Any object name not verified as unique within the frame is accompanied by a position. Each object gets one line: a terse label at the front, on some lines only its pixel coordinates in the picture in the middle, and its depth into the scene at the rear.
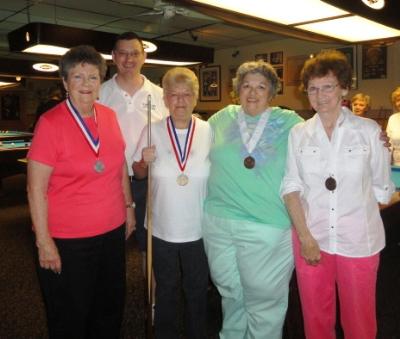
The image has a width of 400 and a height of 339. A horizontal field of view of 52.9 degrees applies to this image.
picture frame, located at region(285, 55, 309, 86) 8.34
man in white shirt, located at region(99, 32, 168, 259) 2.53
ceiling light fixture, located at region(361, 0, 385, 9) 2.38
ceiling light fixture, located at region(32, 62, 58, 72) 7.96
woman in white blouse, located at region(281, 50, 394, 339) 1.76
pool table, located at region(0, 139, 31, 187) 6.30
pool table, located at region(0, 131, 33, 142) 7.08
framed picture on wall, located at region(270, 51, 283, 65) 8.72
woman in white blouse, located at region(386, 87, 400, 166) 4.18
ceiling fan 5.81
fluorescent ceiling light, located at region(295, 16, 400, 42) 2.50
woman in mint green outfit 1.96
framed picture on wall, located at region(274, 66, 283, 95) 8.77
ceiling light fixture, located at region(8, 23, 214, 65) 5.00
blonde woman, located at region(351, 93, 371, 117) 5.49
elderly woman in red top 1.71
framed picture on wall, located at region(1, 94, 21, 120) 13.62
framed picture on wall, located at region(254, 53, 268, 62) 9.05
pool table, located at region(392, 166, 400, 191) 2.99
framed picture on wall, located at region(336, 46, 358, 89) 7.55
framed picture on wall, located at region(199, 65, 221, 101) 10.31
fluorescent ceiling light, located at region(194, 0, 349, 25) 2.01
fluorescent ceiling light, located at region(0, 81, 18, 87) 9.71
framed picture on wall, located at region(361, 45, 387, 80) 7.17
